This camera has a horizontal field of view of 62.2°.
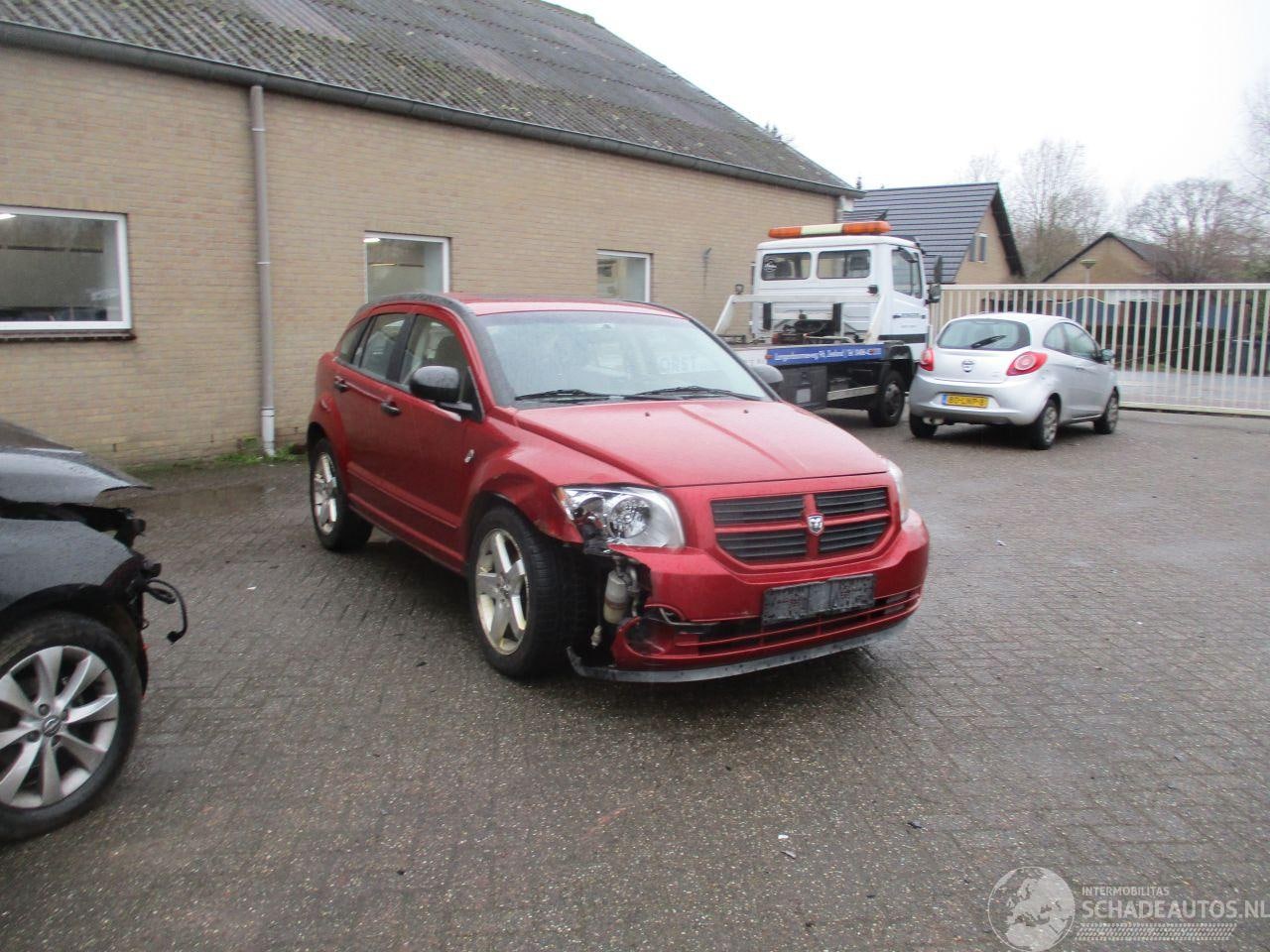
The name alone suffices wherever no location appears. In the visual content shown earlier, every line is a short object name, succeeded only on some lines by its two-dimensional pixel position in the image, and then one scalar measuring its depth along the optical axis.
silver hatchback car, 12.29
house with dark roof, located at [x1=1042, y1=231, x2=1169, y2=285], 51.38
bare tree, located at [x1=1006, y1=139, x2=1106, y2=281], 53.59
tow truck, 13.87
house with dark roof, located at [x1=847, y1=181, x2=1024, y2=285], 32.00
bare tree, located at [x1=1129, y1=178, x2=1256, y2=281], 39.81
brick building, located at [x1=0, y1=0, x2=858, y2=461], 9.40
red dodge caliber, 4.12
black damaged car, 3.24
